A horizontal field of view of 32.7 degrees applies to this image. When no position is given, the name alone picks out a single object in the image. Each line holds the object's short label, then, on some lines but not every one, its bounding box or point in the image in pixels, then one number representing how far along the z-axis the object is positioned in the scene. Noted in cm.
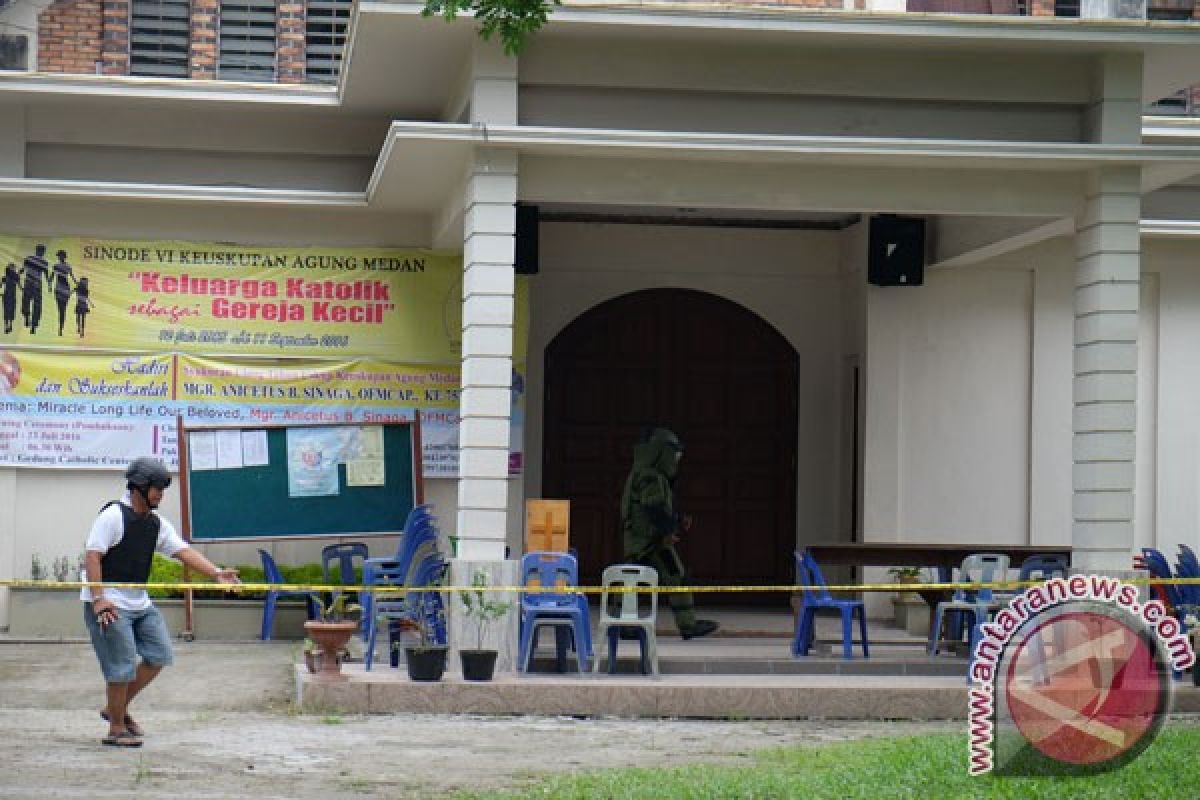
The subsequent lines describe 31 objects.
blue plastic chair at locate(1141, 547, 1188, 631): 1695
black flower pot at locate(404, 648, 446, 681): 1416
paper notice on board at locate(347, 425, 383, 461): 1872
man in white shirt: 1189
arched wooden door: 2070
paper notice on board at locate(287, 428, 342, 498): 1848
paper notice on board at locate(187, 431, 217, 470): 1812
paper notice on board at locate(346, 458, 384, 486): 1866
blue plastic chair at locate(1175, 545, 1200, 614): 1683
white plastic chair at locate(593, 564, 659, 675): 1480
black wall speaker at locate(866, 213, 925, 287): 1984
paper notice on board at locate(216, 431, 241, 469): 1822
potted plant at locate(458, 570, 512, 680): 1469
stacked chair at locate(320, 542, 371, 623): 1833
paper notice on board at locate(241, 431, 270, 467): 1833
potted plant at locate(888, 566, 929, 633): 1861
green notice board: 1819
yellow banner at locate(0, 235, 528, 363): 1831
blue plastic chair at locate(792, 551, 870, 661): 1568
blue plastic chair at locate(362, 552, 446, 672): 1516
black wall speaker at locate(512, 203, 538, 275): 1930
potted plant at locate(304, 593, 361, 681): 1426
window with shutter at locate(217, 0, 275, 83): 2195
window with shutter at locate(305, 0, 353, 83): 2208
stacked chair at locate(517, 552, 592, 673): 1473
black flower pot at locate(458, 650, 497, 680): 1428
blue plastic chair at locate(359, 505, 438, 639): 1612
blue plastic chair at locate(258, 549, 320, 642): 1770
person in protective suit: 1648
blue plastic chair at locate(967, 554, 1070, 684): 1620
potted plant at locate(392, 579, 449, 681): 1418
